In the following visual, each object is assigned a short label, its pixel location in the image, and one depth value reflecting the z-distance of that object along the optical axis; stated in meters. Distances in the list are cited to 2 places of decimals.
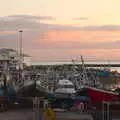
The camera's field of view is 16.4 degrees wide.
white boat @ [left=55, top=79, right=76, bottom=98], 32.34
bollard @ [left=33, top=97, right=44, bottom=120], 20.96
